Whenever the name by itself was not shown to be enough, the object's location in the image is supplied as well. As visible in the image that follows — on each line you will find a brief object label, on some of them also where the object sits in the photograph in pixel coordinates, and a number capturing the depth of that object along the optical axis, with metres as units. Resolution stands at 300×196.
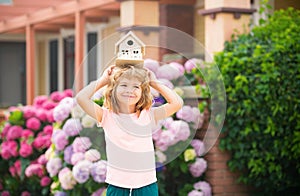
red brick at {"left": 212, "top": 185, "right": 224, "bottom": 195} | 6.70
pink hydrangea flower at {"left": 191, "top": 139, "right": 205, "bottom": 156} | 6.48
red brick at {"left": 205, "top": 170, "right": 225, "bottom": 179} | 6.68
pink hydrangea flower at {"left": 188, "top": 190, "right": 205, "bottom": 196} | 6.45
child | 3.64
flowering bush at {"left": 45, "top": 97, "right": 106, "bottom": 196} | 6.29
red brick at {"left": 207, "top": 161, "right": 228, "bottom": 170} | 6.68
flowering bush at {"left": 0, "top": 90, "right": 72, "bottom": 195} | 7.70
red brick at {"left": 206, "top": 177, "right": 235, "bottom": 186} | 6.69
